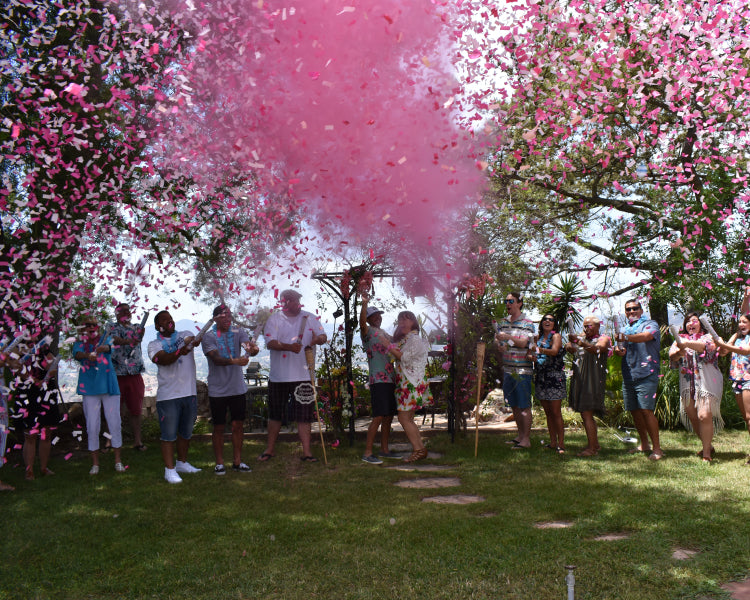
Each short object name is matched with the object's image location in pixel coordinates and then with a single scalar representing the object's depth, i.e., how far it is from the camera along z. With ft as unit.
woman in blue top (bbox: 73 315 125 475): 18.67
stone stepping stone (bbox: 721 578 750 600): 8.89
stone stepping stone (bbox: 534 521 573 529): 12.21
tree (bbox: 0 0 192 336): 13.69
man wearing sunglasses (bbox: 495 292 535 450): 21.08
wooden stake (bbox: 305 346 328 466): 19.77
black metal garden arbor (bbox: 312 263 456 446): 22.00
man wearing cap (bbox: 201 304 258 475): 18.86
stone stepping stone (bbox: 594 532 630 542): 11.29
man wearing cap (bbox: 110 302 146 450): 21.50
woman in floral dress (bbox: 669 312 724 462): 18.88
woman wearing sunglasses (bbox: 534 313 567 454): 20.71
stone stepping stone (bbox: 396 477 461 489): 16.33
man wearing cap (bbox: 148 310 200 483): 17.49
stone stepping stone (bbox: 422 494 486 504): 14.49
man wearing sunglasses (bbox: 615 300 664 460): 19.25
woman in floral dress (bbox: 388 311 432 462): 19.93
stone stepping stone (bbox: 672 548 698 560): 10.41
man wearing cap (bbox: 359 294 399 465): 20.42
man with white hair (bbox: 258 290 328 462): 19.79
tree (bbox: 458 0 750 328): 16.62
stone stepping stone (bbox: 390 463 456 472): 18.67
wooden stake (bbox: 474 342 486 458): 21.13
